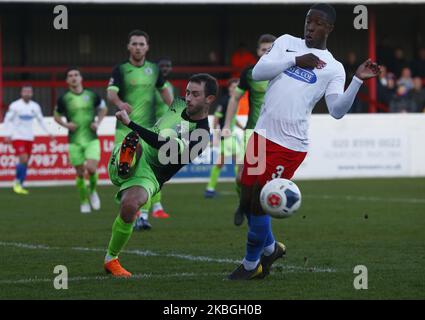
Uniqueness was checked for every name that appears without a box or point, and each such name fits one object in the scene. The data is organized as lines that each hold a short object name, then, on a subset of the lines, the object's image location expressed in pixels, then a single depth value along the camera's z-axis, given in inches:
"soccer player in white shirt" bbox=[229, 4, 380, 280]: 392.2
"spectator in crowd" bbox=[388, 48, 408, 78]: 1251.2
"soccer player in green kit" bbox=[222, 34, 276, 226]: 619.2
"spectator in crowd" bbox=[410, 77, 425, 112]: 1158.3
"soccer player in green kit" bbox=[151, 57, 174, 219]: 614.5
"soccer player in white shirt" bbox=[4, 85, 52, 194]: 930.7
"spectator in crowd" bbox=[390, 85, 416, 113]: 1146.0
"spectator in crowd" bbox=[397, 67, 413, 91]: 1170.0
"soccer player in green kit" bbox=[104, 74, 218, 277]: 401.7
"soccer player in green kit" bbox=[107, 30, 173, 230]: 588.1
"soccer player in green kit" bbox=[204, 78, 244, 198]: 845.8
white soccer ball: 376.2
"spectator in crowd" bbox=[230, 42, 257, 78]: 1203.1
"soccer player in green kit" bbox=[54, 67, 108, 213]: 735.7
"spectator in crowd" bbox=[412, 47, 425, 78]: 1263.5
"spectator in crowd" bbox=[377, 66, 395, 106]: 1186.6
